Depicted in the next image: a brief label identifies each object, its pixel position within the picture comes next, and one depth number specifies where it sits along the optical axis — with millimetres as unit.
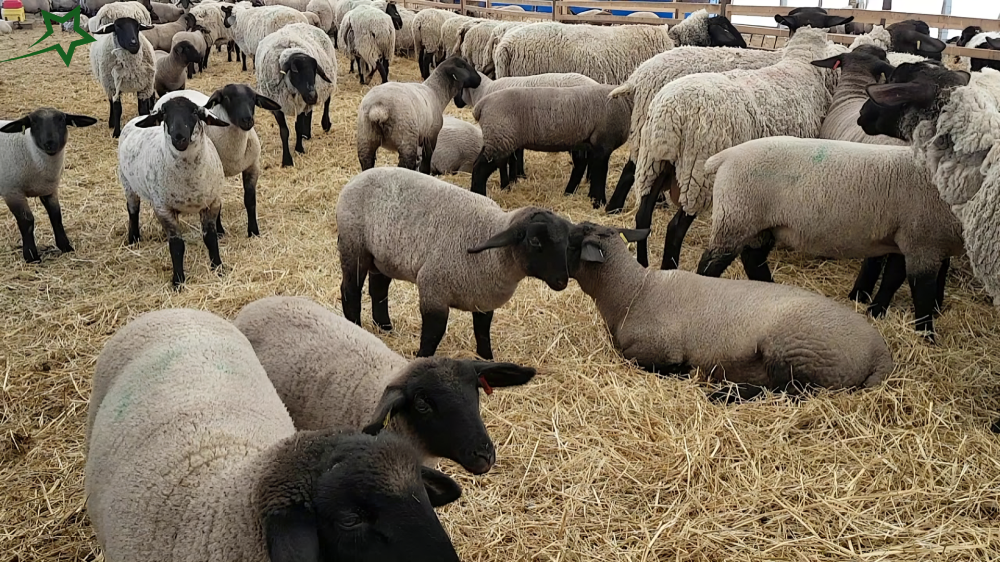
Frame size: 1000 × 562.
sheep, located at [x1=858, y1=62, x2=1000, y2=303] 3639
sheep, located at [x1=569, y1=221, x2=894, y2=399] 3656
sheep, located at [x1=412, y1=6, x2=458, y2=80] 14586
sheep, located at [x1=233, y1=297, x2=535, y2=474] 2268
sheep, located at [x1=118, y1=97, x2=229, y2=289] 5035
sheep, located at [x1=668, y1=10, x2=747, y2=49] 8859
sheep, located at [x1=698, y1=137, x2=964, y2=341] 4195
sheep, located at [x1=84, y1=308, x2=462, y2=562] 1476
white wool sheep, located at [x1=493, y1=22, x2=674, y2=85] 9133
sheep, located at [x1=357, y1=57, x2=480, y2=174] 6844
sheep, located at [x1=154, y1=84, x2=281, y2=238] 6059
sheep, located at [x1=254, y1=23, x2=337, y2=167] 8648
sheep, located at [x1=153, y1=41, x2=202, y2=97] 10198
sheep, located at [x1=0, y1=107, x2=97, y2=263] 5418
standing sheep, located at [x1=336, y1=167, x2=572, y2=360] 3607
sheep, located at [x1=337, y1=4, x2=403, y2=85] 13266
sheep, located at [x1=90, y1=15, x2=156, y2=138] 9297
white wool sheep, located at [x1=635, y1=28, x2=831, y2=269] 5098
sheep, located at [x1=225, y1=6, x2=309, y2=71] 13398
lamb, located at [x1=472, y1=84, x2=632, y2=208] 6895
